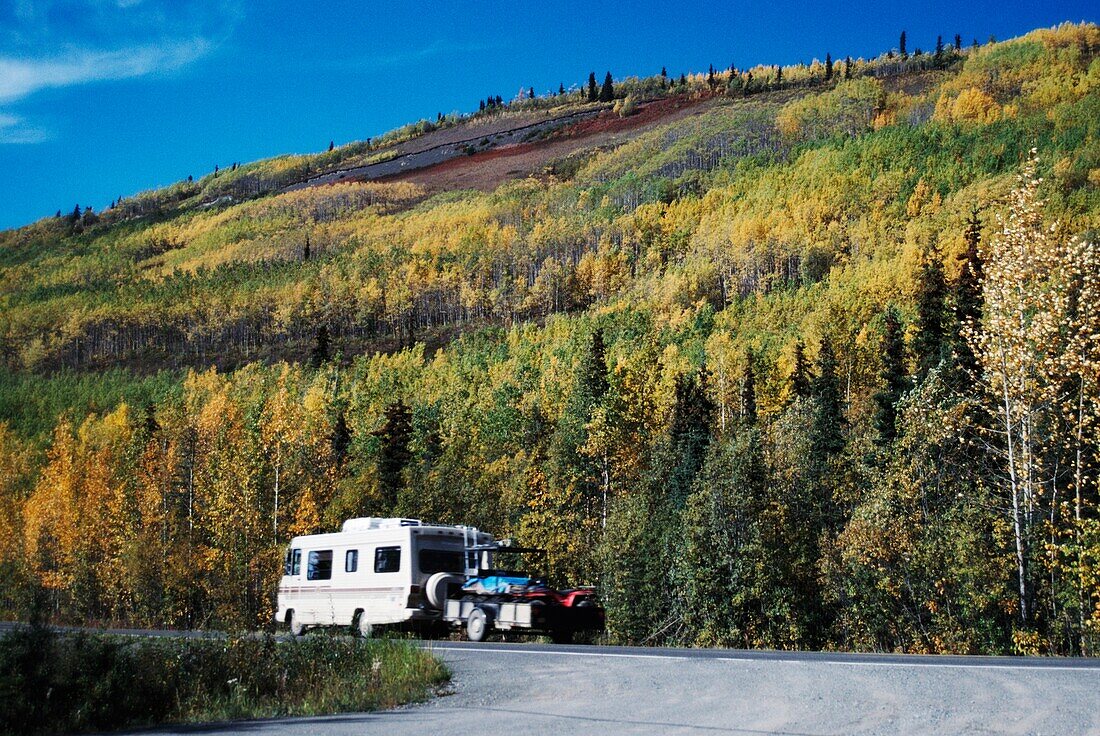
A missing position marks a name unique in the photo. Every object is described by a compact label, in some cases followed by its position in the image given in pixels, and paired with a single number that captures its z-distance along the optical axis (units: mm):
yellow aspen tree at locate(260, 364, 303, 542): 56781
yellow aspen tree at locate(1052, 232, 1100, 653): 20750
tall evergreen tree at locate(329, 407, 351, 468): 82625
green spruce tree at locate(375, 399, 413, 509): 65688
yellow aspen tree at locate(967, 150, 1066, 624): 24047
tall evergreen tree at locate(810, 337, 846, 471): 55812
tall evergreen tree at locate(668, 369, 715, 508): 55366
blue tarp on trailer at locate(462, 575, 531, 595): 25438
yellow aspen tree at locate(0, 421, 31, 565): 79000
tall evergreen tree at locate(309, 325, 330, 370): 164250
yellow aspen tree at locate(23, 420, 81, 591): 71212
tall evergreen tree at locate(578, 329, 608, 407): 69562
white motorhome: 28000
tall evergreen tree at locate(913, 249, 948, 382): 57969
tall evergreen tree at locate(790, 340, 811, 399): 75375
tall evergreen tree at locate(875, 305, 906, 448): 52594
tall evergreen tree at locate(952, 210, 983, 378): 50469
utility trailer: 24328
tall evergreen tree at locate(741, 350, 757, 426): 77625
